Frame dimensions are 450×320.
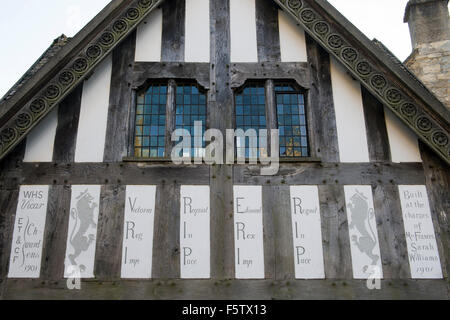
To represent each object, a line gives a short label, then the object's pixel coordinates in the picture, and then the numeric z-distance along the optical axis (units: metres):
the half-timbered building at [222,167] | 6.27
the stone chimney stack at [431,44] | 8.95
